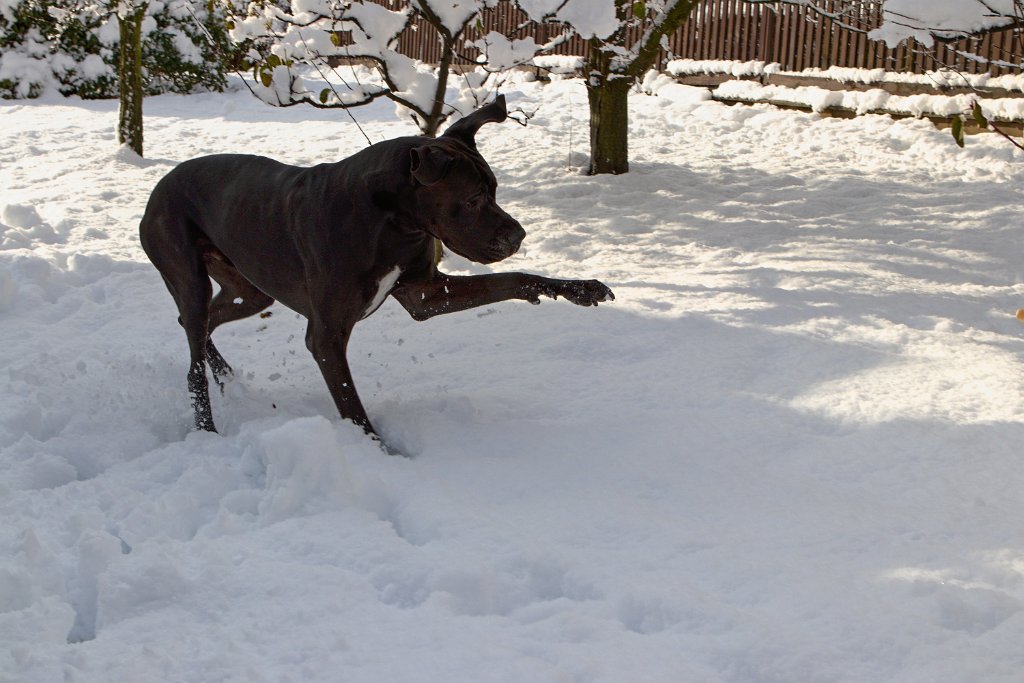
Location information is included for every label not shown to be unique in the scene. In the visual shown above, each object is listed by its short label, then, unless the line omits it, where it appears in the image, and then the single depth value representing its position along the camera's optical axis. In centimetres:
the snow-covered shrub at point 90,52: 1570
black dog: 365
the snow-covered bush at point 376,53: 620
